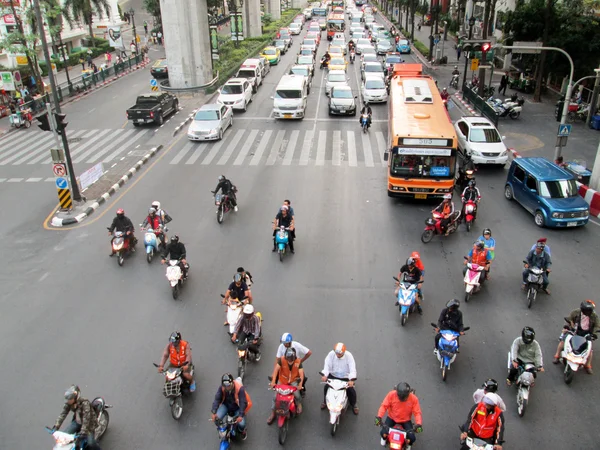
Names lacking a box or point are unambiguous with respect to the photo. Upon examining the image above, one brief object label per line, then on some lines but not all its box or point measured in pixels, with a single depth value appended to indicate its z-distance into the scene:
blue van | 15.78
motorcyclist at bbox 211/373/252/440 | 7.88
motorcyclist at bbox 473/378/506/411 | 7.54
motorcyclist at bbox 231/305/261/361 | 9.88
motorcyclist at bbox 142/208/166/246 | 14.36
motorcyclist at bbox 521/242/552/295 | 11.98
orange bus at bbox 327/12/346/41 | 65.80
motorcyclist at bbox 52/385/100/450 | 7.71
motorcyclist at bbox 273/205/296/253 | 13.94
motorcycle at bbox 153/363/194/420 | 8.68
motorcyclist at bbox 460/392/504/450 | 7.42
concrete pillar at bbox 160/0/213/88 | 34.41
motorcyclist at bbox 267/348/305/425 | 8.45
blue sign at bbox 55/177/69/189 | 17.02
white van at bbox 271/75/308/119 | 28.38
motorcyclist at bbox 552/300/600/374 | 9.69
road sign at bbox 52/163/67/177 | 16.78
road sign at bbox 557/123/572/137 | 19.34
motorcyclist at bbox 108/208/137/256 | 14.27
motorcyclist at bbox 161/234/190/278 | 12.62
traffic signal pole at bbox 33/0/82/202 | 17.00
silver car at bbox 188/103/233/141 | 25.06
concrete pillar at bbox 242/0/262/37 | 60.31
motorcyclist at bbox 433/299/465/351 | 9.75
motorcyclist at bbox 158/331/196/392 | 9.00
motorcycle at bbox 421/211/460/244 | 15.17
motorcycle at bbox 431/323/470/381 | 9.52
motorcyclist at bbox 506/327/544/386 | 8.93
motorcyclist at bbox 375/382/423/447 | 7.55
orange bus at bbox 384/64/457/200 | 16.59
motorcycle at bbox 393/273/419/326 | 11.16
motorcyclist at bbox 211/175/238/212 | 16.61
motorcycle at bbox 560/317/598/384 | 9.41
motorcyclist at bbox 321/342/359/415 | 8.38
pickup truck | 27.88
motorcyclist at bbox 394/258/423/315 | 11.41
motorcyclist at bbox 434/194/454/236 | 15.24
